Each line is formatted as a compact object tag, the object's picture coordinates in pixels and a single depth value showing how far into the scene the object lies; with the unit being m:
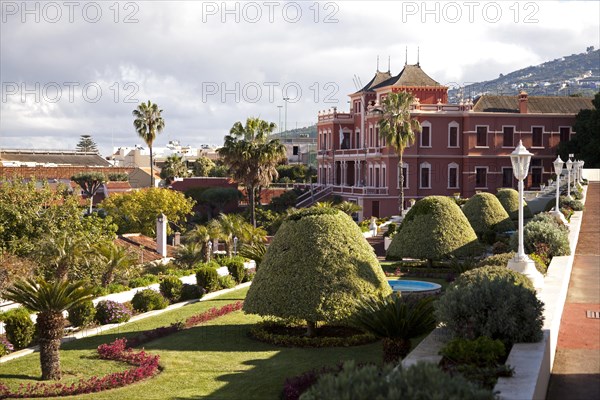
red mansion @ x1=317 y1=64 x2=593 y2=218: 68.00
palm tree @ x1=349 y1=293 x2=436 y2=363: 13.56
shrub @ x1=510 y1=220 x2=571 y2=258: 22.02
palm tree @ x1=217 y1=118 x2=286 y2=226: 55.34
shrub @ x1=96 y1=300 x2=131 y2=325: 22.69
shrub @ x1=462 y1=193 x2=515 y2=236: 39.16
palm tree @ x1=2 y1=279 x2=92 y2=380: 16.42
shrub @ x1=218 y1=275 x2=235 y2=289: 29.56
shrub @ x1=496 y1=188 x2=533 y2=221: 45.44
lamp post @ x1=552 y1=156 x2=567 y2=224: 30.00
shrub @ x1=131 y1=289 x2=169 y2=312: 24.62
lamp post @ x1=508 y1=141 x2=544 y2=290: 16.33
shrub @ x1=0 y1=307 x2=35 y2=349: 19.84
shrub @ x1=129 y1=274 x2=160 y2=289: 26.61
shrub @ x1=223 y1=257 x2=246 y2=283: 31.02
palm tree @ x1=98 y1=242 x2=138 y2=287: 27.59
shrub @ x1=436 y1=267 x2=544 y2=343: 11.37
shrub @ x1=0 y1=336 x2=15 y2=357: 19.00
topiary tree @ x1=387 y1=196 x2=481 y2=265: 30.94
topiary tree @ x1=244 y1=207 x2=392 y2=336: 18.06
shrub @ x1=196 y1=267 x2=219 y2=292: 28.34
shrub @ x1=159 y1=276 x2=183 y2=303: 26.44
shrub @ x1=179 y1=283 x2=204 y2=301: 26.98
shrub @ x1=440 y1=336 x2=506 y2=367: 10.19
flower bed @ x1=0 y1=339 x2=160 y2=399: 15.16
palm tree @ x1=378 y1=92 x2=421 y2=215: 59.69
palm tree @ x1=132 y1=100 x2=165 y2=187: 71.50
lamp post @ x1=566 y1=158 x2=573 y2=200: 41.79
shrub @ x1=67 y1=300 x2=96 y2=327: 21.72
